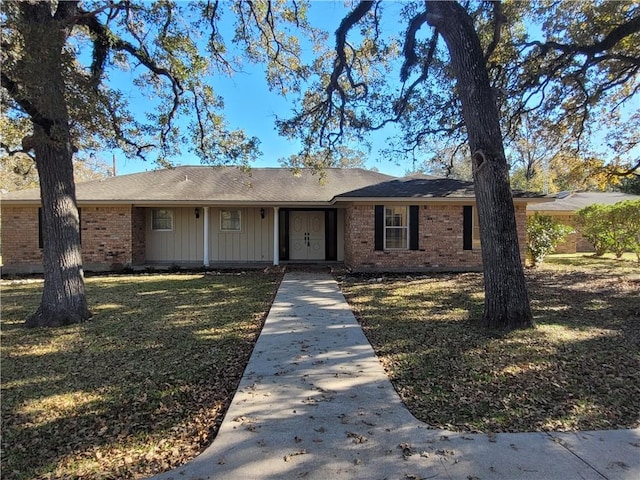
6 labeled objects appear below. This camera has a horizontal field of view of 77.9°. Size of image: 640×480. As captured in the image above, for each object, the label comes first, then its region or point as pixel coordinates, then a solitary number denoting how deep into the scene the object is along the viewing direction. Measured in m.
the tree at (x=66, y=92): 5.41
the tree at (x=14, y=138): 7.20
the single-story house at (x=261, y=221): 12.64
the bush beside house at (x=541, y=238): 13.84
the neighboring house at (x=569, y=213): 19.92
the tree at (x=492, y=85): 5.86
